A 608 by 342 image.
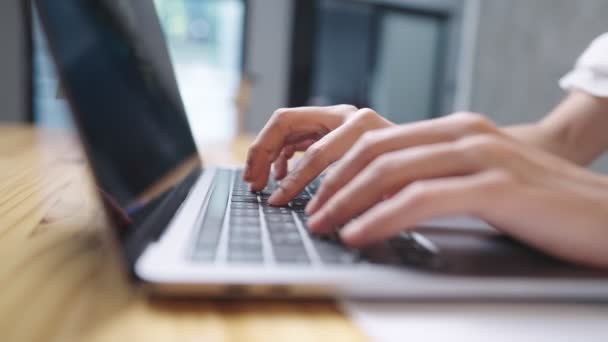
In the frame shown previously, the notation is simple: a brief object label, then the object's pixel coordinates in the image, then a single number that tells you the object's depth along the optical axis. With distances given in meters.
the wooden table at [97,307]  0.20
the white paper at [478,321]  0.20
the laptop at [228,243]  0.22
